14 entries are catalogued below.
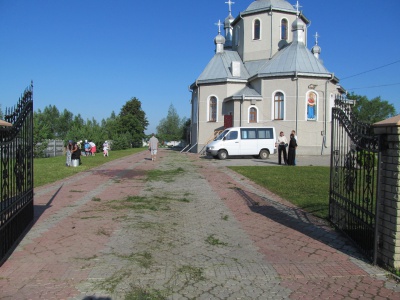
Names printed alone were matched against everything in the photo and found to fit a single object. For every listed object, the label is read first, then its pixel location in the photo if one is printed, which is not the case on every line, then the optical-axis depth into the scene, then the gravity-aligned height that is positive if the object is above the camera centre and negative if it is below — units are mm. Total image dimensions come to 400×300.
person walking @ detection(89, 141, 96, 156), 32156 -404
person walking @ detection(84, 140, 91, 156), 31766 -397
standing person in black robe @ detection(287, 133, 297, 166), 18430 -501
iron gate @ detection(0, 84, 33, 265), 4793 -464
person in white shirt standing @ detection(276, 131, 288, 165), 19242 -88
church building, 29844 +5360
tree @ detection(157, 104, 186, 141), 94500 +4869
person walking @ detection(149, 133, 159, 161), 23016 -77
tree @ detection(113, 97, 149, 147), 72812 +4828
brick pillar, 4223 -603
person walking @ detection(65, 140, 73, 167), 18891 -510
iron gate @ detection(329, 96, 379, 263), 4836 -463
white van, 23531 +88
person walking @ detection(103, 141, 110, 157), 28548 -351
